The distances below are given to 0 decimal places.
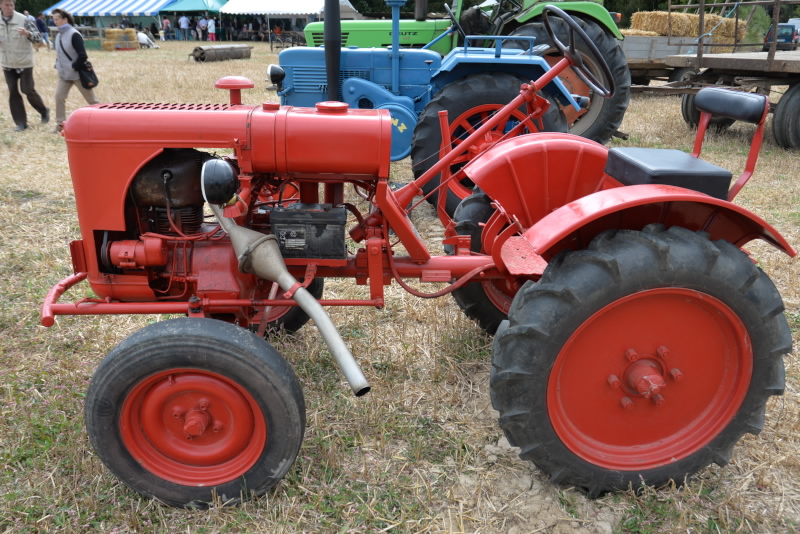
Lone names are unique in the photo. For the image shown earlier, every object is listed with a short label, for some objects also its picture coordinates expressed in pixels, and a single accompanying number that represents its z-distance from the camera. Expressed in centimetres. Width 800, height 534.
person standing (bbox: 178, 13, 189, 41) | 3234
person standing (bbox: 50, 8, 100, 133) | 757
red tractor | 189
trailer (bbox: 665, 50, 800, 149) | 714
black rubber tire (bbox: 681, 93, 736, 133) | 841
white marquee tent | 2777
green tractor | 648
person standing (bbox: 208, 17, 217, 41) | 3209
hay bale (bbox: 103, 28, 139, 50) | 2423
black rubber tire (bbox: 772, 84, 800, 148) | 714
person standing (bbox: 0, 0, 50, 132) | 766
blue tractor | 482
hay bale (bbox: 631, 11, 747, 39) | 1368
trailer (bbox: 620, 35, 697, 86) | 1100
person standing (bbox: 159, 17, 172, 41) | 3331
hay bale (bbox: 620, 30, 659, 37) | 1199
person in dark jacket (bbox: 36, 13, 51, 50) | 2501
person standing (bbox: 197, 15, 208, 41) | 3247
